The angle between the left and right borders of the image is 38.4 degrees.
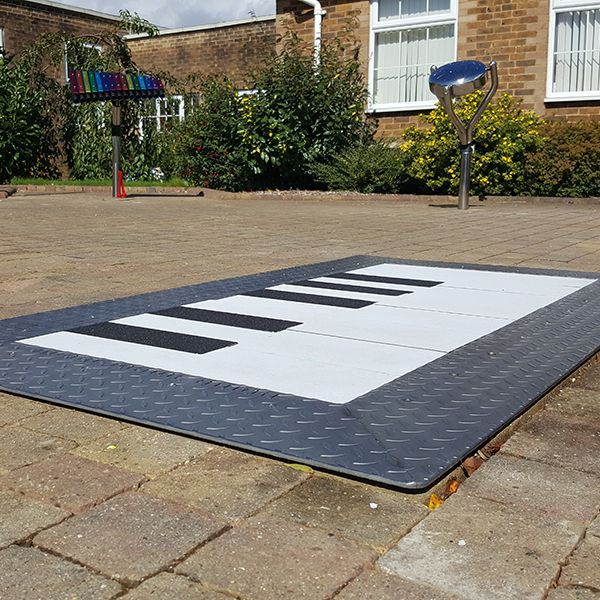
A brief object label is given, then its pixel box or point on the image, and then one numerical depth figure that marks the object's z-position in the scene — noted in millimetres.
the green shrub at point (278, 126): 15367
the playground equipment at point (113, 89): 13758
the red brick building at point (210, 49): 20859
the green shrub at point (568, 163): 13133
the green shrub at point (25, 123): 18312
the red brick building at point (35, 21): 23016
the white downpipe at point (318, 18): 17453
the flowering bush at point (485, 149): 13602
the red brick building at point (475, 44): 14938
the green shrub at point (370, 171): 14633
